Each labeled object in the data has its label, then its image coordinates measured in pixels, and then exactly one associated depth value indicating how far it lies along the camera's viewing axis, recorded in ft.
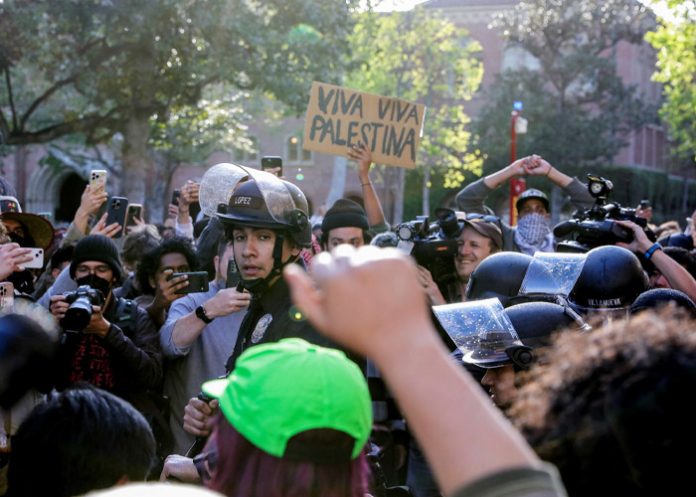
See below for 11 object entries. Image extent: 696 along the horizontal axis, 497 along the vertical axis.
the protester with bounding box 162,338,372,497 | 6.91
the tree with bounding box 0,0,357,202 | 60.59
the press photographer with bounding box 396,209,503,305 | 19.83
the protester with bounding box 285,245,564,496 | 4.69
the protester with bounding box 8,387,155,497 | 7.93
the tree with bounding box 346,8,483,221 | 114.42
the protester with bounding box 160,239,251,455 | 15.14
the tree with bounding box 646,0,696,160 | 61.72
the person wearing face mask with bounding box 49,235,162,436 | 15.20
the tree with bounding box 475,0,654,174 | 123.03
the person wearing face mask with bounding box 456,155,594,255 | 23.76
